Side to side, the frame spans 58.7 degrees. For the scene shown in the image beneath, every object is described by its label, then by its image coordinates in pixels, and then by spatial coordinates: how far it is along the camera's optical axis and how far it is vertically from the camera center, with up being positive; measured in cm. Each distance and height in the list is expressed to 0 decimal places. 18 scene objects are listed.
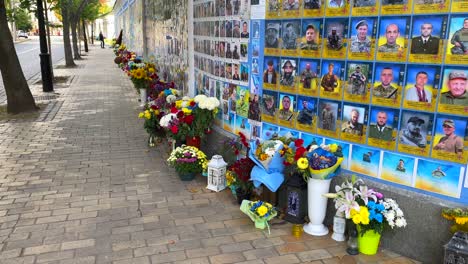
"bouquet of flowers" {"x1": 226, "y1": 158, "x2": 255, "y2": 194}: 487 -160
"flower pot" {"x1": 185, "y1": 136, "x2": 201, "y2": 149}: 638 -157
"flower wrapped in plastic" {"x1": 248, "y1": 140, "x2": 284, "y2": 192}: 448 -136
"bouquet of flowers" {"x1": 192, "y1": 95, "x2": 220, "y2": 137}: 613 -112
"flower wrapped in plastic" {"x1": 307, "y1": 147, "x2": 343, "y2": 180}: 407 -118
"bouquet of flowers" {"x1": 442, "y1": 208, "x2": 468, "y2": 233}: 339 -142
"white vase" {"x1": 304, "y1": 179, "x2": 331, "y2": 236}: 425 -168
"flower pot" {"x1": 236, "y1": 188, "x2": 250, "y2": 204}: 502 -186
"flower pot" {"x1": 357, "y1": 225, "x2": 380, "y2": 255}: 392 -187
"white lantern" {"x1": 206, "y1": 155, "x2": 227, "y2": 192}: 546 -176
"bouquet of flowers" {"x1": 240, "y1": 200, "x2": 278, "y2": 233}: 437 -181
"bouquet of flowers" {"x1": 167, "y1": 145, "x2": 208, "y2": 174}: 576 -169
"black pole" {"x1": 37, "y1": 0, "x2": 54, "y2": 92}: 1320 -74
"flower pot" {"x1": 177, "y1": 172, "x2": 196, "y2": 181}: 582 -191
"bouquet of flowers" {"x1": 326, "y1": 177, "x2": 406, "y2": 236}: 375 -151
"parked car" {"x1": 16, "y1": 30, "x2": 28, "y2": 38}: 7249 -12
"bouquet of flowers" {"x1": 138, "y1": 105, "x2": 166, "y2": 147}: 726 -147
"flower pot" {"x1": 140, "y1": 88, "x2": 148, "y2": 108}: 1152 -165
